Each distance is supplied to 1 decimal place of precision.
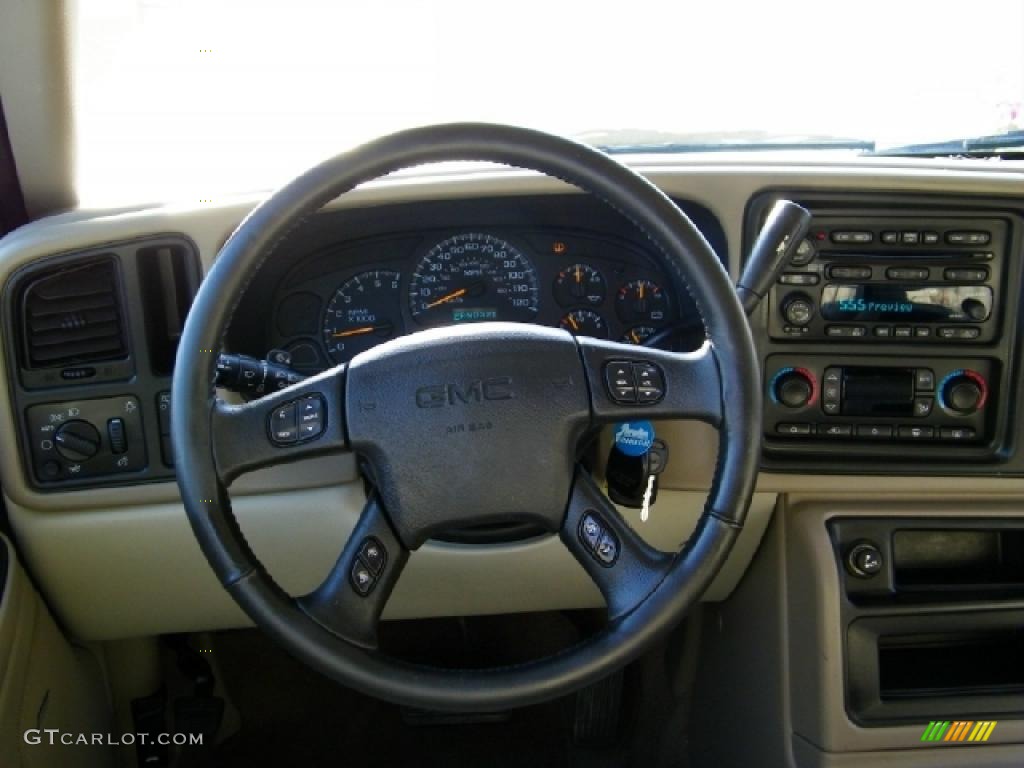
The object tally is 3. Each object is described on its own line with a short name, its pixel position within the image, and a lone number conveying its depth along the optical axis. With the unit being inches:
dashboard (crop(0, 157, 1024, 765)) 59.7
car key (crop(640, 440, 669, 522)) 56.8
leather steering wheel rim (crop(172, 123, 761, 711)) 42.0
